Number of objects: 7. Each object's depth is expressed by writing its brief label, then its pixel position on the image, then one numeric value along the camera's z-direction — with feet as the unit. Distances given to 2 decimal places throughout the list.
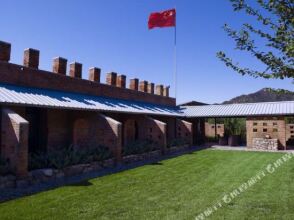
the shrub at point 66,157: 35.73
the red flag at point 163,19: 84.28
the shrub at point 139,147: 51.65
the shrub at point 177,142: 68.80
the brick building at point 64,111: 32.53
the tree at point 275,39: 16.02
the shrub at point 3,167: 29.96
